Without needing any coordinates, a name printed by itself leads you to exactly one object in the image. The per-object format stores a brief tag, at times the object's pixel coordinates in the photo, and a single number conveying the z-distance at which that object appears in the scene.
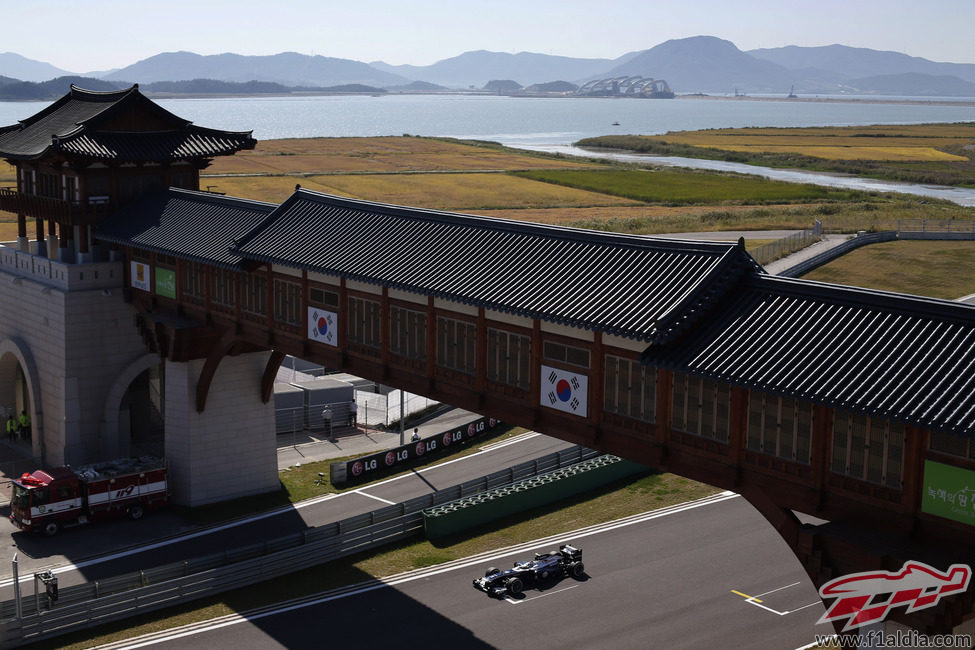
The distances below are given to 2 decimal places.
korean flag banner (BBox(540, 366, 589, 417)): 29.31
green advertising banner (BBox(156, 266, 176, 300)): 45.31
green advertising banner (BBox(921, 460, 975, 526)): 21.47
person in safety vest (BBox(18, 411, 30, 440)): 53.41
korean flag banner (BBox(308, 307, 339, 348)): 37.22
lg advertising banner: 48.50
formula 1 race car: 35.72
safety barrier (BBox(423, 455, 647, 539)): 41.41
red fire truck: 41.69
